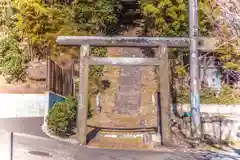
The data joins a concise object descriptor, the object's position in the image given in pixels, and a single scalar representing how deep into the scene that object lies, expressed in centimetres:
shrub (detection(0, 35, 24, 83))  1628
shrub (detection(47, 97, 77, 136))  1099
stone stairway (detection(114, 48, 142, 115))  1683
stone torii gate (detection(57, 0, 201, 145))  1073
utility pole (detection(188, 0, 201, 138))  1163
